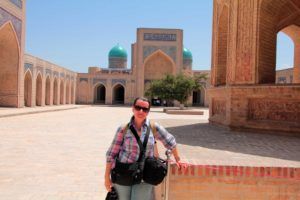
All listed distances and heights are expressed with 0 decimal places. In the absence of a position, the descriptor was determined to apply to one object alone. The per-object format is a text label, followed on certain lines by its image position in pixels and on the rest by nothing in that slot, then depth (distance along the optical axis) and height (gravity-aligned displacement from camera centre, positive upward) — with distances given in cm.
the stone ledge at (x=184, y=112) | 1767 -82
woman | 222 -35
